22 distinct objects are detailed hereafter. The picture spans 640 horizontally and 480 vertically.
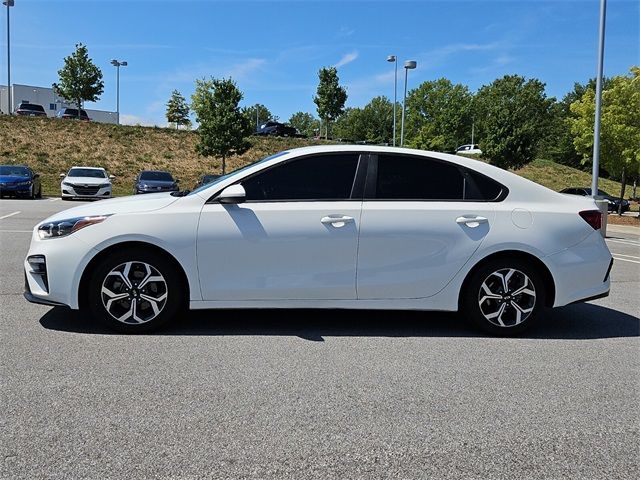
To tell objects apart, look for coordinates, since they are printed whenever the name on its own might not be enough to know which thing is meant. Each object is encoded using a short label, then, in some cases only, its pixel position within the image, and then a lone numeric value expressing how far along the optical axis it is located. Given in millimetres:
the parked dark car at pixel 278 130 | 56344
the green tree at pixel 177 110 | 73750
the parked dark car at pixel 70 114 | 51844
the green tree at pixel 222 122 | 33322
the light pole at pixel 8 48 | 41531
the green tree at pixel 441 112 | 62141
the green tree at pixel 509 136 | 42625
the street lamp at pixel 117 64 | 57256
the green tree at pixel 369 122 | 98938
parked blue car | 22047
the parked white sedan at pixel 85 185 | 22594
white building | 72875
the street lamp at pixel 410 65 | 31297
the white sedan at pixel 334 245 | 4668
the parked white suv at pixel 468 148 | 63266
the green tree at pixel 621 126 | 25266
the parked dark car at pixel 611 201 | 30438
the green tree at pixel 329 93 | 55312
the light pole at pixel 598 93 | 15398
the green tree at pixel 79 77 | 45656
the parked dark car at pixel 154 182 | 23438
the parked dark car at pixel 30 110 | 48312
